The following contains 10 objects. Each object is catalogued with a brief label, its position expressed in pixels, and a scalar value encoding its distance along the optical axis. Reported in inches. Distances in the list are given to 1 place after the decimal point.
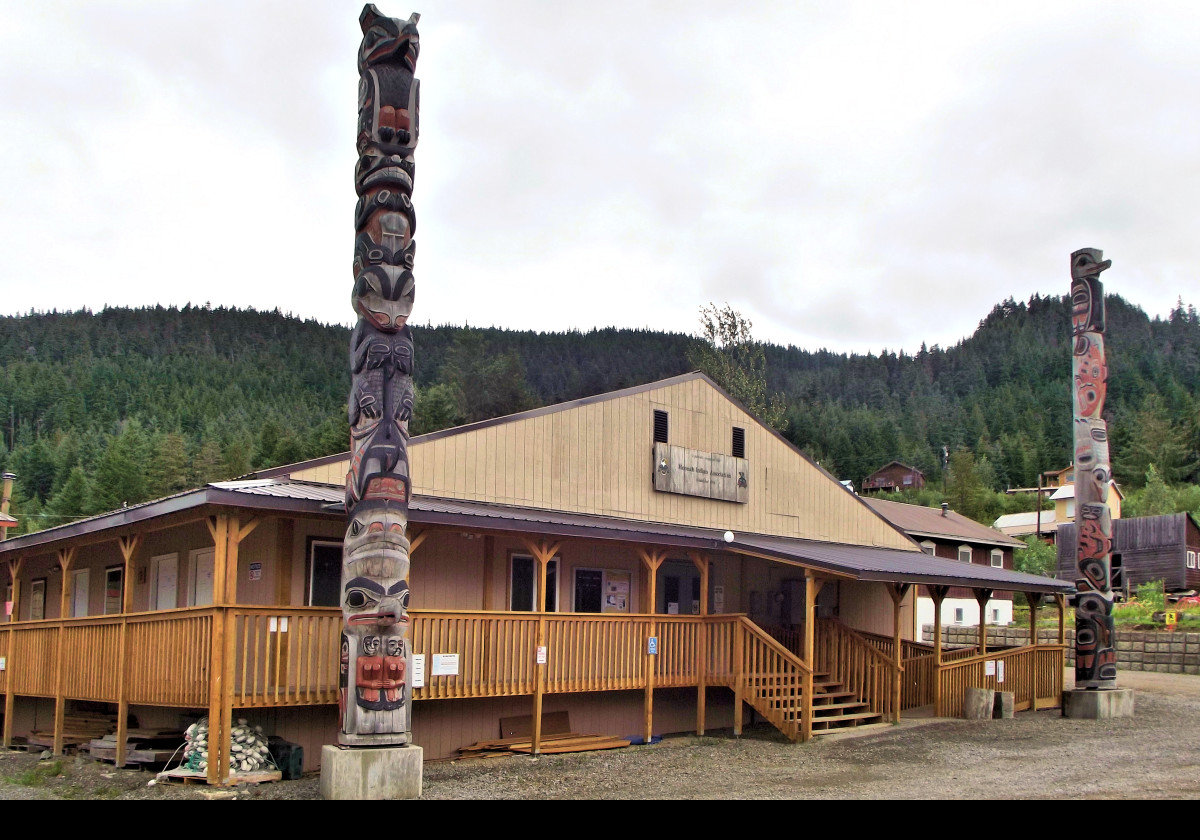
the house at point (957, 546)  1636.3
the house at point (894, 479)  4077.0
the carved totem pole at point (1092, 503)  848.9
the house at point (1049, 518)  2603.3
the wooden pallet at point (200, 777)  495.5
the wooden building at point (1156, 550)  1827.0
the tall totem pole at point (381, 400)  472.4
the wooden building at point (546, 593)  540.1
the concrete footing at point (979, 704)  820.0
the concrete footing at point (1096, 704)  830.5
